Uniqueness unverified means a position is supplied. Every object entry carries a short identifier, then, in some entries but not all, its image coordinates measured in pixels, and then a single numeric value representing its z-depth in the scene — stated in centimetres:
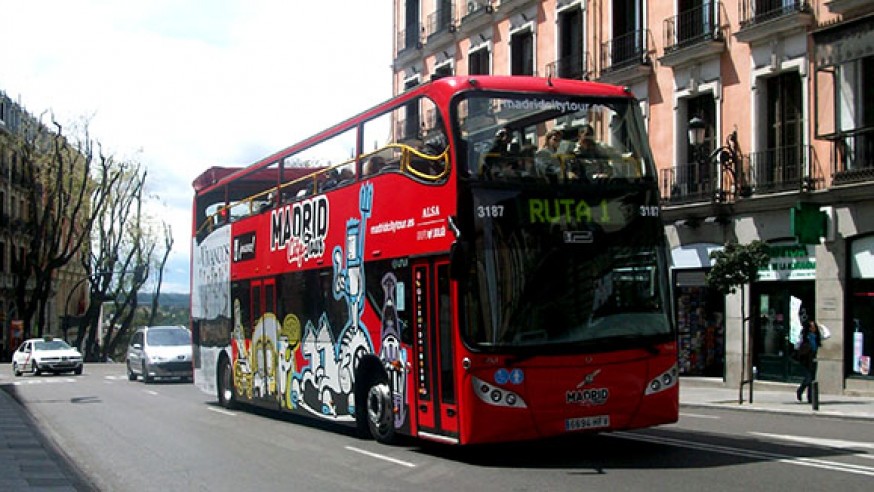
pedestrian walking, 2117
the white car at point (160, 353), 3139
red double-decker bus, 1057
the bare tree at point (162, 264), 7012
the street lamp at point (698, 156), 2334
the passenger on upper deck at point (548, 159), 1091
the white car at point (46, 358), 3931
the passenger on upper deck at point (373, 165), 1308
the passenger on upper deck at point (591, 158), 1107
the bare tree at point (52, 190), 6144
